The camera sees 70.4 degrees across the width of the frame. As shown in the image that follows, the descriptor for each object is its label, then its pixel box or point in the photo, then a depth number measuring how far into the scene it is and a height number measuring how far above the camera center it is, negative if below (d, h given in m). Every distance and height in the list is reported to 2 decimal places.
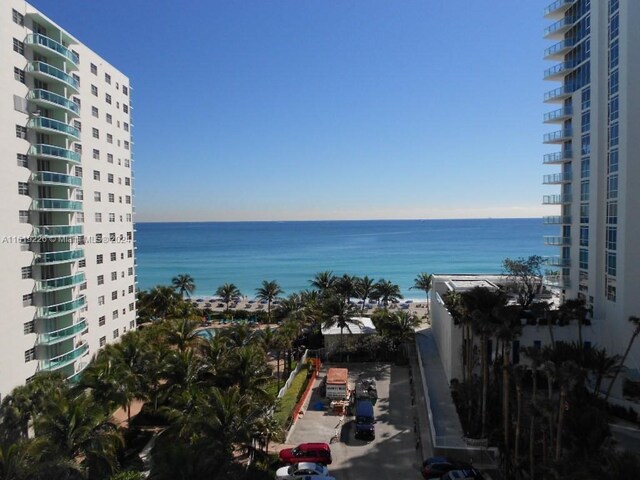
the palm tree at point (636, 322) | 24.47 -5.64
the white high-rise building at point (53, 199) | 26.06 +1.82
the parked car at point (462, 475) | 19.97 -11.28
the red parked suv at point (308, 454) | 22.44 -11.59
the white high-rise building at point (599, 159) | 30.14 +4.45
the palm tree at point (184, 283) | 61.74 -8.10
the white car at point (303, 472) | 20.69 -11.54
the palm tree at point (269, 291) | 57.44 -8.67
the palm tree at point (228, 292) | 62.28 -9.50
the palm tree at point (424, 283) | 64.50 -8.88
